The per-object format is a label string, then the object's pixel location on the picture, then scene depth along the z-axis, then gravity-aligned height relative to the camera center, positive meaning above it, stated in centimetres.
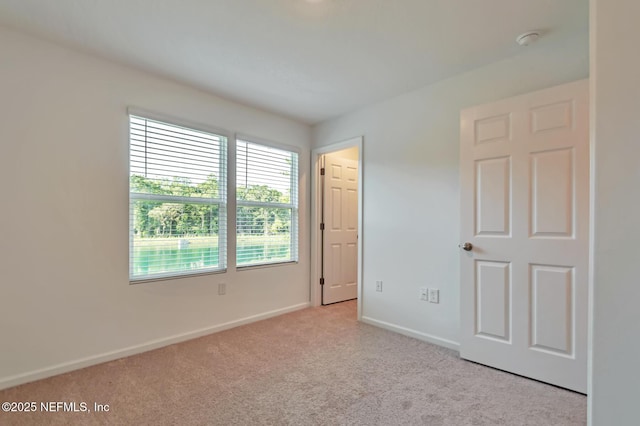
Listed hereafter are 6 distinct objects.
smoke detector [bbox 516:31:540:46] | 212 +121
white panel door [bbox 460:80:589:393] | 205 -15
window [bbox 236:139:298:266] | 345 +8
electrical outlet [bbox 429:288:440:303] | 287 -76
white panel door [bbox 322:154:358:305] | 414 -24
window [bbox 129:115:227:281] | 271 +10
